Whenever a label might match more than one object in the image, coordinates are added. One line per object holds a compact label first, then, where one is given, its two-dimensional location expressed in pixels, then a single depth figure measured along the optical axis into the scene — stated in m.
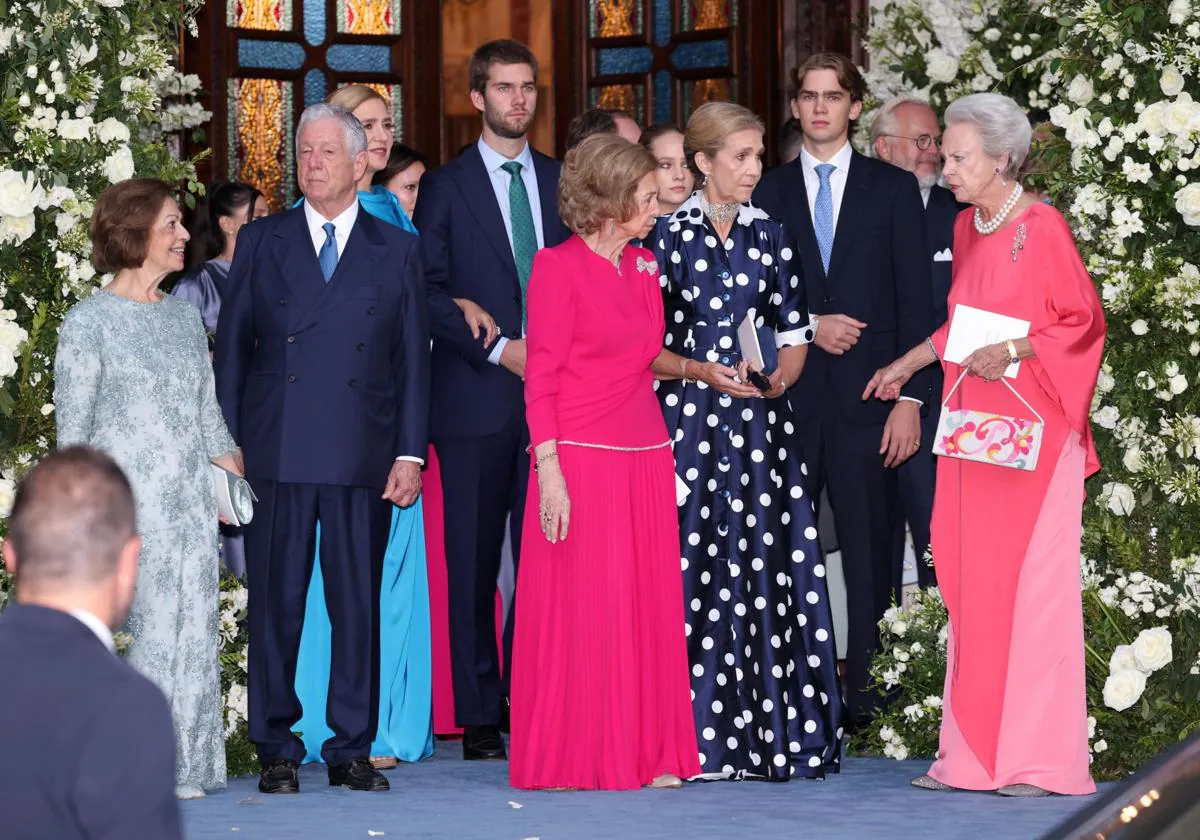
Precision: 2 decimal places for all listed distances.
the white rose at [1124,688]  10.73
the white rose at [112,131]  11.19
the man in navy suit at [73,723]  4.31
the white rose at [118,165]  11.21
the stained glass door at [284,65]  20.12
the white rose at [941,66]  15.45
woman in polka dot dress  11.27
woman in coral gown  10.54
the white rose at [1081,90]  11.39
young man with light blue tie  12.59
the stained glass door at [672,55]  18.97
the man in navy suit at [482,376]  12.17
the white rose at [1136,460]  11.18
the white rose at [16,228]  10.78
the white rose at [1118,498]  11.27
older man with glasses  13.31
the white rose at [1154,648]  10.67
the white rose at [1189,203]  10.71
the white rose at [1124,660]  10.81
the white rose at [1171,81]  10.95
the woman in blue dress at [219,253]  15.13
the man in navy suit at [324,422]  10.94
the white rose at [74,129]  10.93
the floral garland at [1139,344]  10.93
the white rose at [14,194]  10.63
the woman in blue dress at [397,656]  11.80
